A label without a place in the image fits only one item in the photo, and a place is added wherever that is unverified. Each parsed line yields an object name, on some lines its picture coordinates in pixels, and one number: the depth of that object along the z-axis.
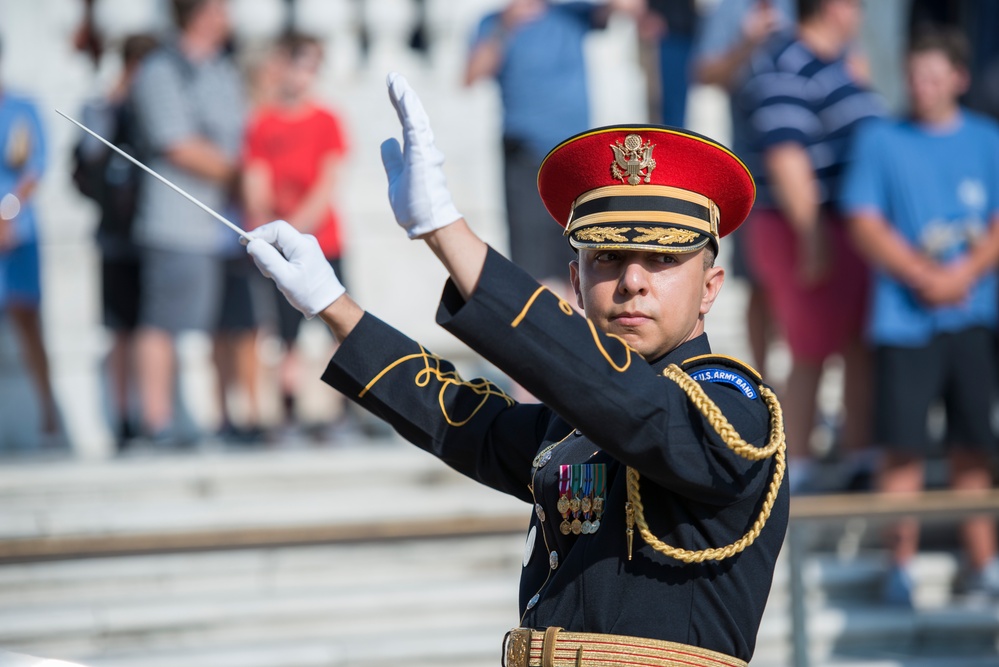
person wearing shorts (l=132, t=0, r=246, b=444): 12.38
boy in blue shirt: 11.20
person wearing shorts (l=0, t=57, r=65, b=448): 12.79
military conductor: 4.11
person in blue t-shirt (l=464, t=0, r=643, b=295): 12.50
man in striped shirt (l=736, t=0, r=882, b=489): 11.69
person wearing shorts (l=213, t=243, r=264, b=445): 13.00
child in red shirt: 12.64
